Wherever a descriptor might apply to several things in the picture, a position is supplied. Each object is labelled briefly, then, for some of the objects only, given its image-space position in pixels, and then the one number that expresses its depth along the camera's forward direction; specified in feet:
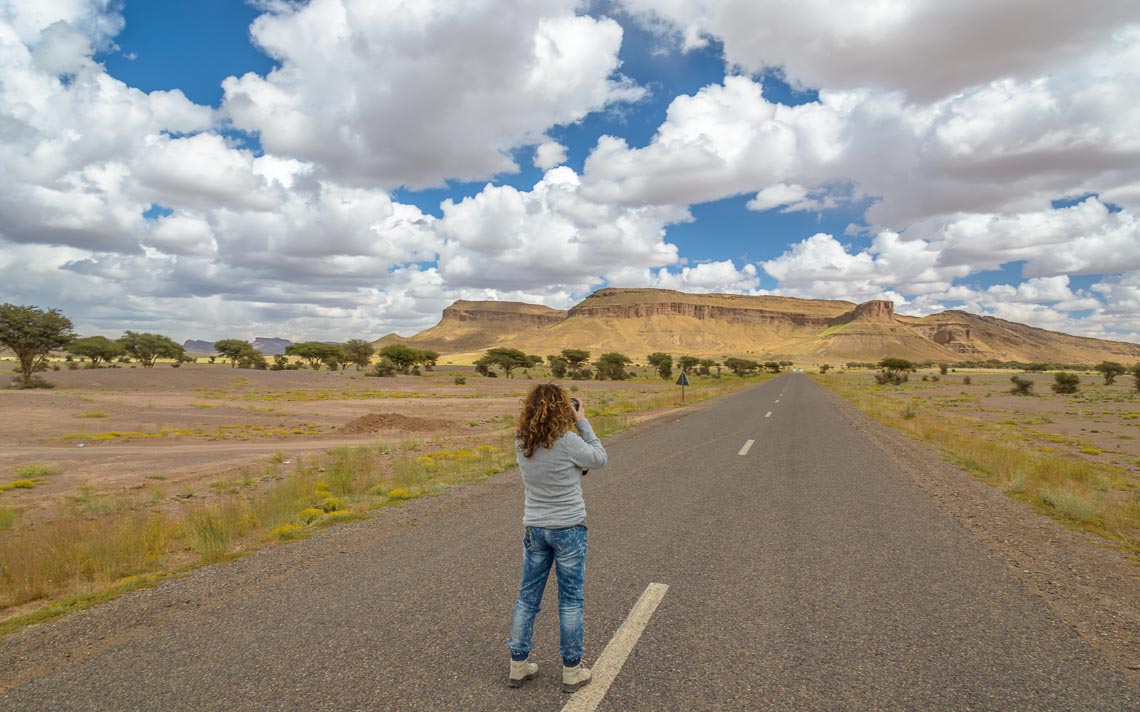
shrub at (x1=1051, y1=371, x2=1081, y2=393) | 161.58
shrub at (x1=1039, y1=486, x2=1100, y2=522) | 26.20
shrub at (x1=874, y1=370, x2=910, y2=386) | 234.85
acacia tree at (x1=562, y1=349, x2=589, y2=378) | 304.50
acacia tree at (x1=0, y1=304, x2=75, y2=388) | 153.07
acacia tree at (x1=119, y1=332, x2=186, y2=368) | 281.33
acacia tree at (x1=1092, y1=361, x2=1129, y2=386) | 207.00
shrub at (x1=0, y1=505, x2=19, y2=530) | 30.06
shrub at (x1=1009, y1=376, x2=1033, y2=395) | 158.40
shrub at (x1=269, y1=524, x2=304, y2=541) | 24.20
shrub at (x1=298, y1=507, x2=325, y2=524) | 27.66
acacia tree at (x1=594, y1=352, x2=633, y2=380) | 288.30
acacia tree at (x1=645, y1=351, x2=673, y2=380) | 295.89
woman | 11.72
